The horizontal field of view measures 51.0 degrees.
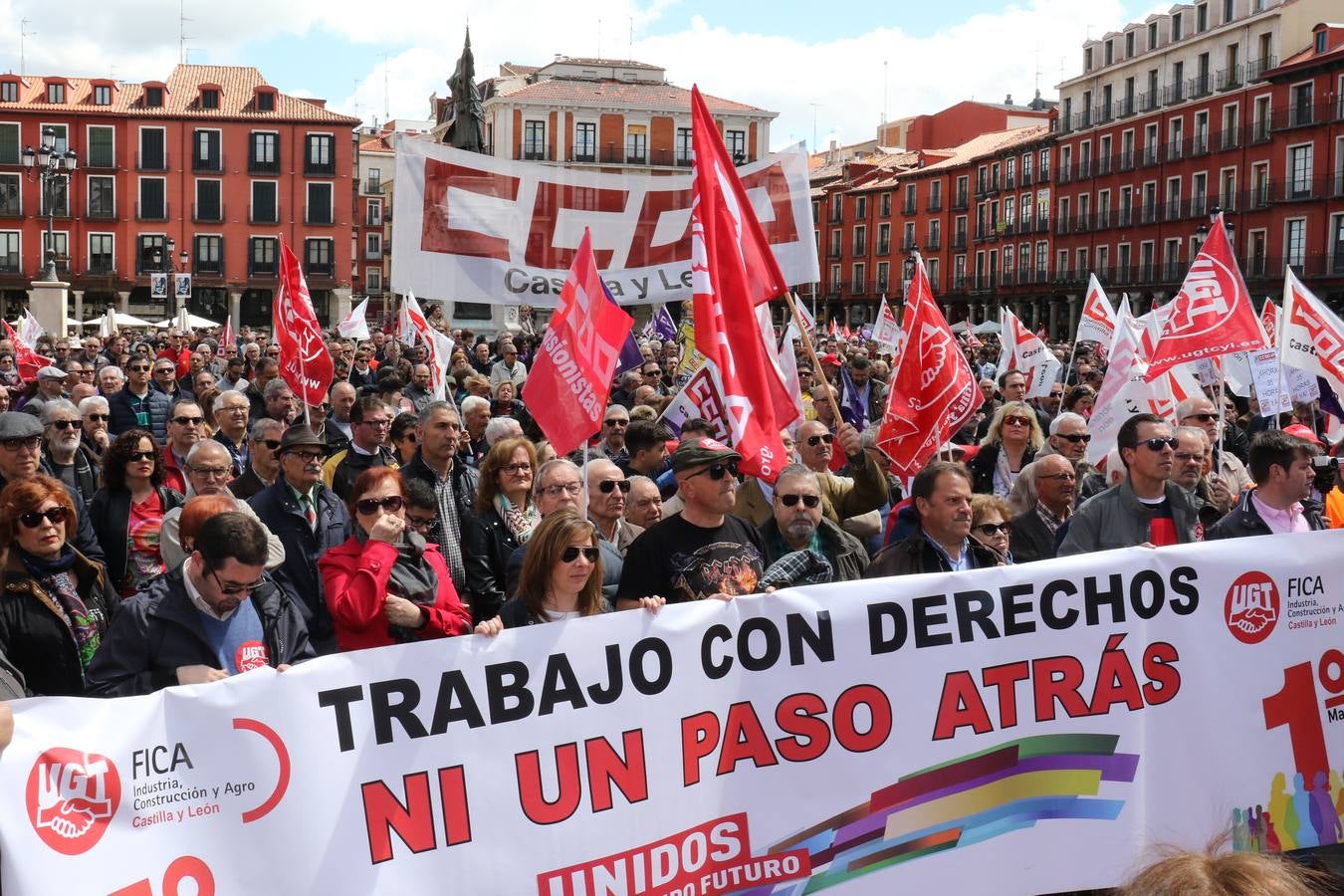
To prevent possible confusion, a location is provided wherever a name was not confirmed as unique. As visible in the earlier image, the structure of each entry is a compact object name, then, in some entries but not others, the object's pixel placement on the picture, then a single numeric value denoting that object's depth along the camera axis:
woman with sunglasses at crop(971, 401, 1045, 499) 8.09
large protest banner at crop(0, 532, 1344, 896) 3.51
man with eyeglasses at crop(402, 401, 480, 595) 6.68
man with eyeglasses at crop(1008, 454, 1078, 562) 6.12
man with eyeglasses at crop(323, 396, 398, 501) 7.51
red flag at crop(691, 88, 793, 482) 5.60
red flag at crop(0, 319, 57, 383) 15.93
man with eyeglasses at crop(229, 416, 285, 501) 6.76
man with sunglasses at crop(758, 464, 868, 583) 5.15
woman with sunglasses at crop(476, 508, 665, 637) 4.40
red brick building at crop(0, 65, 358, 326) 63.41
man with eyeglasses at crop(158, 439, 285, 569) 6.01
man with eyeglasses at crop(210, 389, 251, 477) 8.23
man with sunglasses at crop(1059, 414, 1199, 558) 5.64
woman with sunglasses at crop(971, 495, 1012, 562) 5.44
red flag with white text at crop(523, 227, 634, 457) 5.66
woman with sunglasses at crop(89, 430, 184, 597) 6.14
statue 31.66
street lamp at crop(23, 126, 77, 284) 27.28
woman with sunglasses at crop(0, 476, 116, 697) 4.45
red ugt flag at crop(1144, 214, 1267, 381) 8.66
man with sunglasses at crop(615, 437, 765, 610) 4.75
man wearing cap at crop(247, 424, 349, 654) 5.57
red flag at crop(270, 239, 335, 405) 9.88
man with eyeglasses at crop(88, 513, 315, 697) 3.94
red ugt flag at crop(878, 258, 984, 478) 7.13
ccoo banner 8.11
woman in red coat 4.53
